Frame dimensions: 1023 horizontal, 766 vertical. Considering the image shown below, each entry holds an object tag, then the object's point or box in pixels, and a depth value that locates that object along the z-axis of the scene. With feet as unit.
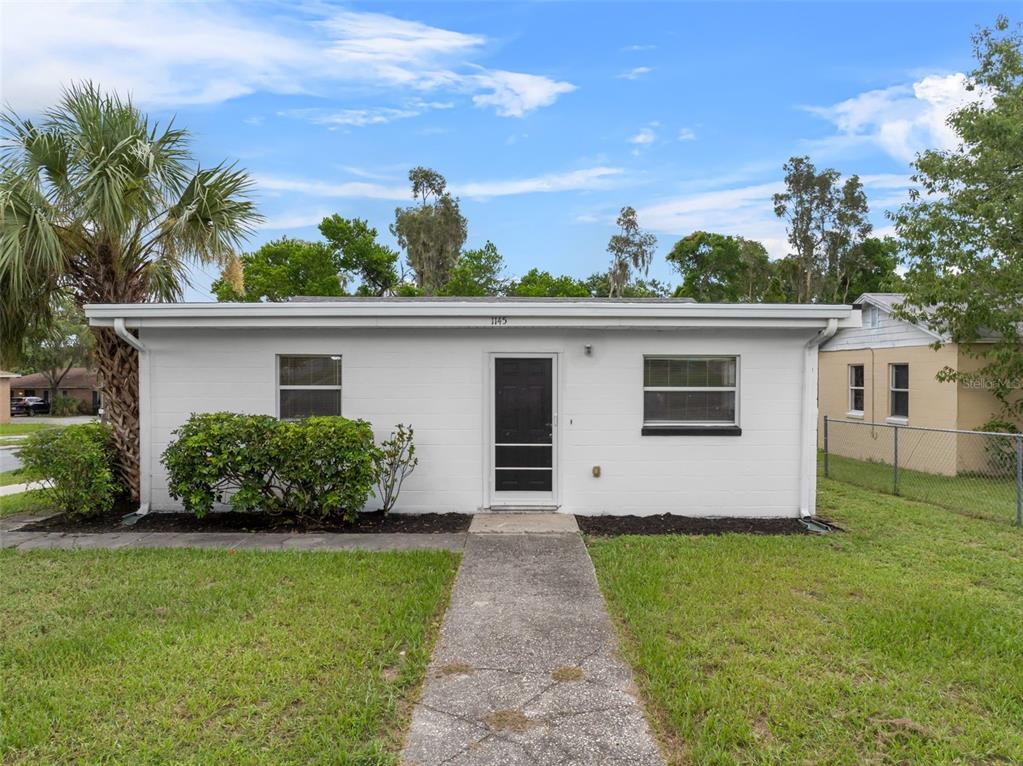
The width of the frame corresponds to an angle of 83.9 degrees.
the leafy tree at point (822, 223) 104.63
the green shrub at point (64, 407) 125.18
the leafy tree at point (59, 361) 134.00
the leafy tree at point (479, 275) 103.76
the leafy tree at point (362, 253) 117.60
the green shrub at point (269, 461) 20.40
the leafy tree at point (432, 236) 119.24
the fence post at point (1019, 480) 23.22
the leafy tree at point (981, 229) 32.42
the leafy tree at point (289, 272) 103.40
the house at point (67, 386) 149.77
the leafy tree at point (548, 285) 111.96
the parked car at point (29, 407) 126.82
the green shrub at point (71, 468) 21.99
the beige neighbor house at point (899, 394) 36.04
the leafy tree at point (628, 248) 128.26
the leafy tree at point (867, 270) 103.24
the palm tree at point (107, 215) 21.71
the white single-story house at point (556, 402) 23.17
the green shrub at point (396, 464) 22.61
